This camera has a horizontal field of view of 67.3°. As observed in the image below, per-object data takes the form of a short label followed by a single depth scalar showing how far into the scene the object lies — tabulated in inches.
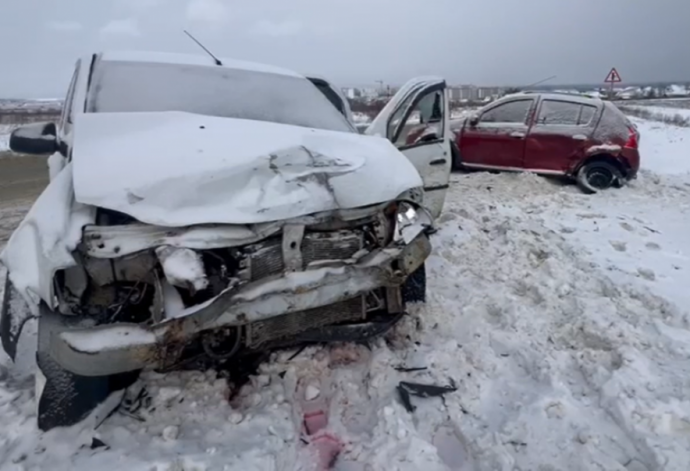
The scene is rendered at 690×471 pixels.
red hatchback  328.5
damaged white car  94.4
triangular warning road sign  765.3
